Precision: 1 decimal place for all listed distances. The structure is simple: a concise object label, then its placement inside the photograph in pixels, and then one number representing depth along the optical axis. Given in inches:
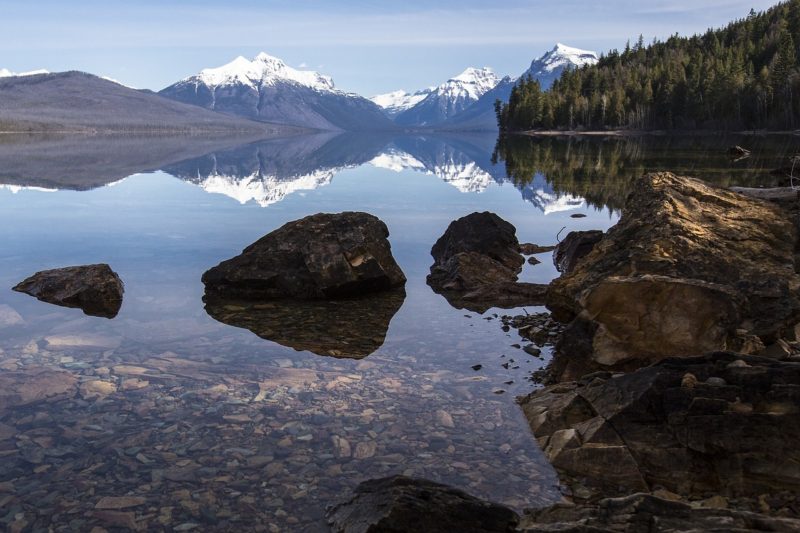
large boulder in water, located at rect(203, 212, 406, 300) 731.4
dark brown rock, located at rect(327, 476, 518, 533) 275.0
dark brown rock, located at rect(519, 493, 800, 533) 235.5
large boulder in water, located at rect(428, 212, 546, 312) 748.6
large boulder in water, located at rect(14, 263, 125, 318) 690.2
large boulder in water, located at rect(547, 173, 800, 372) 450.6
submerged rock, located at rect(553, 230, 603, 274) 858.8
